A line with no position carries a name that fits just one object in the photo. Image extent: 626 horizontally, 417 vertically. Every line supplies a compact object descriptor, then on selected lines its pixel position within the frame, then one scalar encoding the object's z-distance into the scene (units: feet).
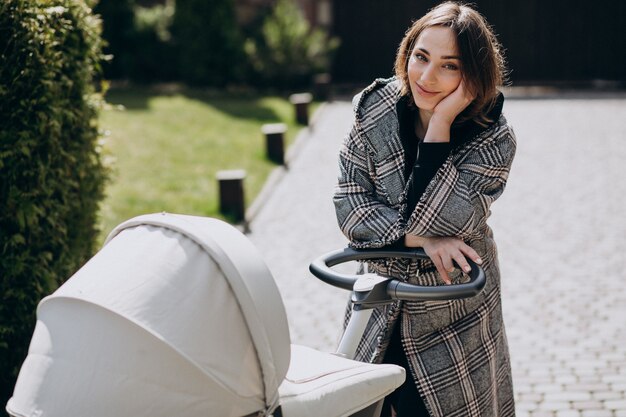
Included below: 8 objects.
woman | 9.53
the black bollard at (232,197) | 29.91
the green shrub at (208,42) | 59.77
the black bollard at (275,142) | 38.91
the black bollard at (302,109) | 49.39
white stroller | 7.16
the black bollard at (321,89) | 59.88
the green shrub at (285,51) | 60.95
